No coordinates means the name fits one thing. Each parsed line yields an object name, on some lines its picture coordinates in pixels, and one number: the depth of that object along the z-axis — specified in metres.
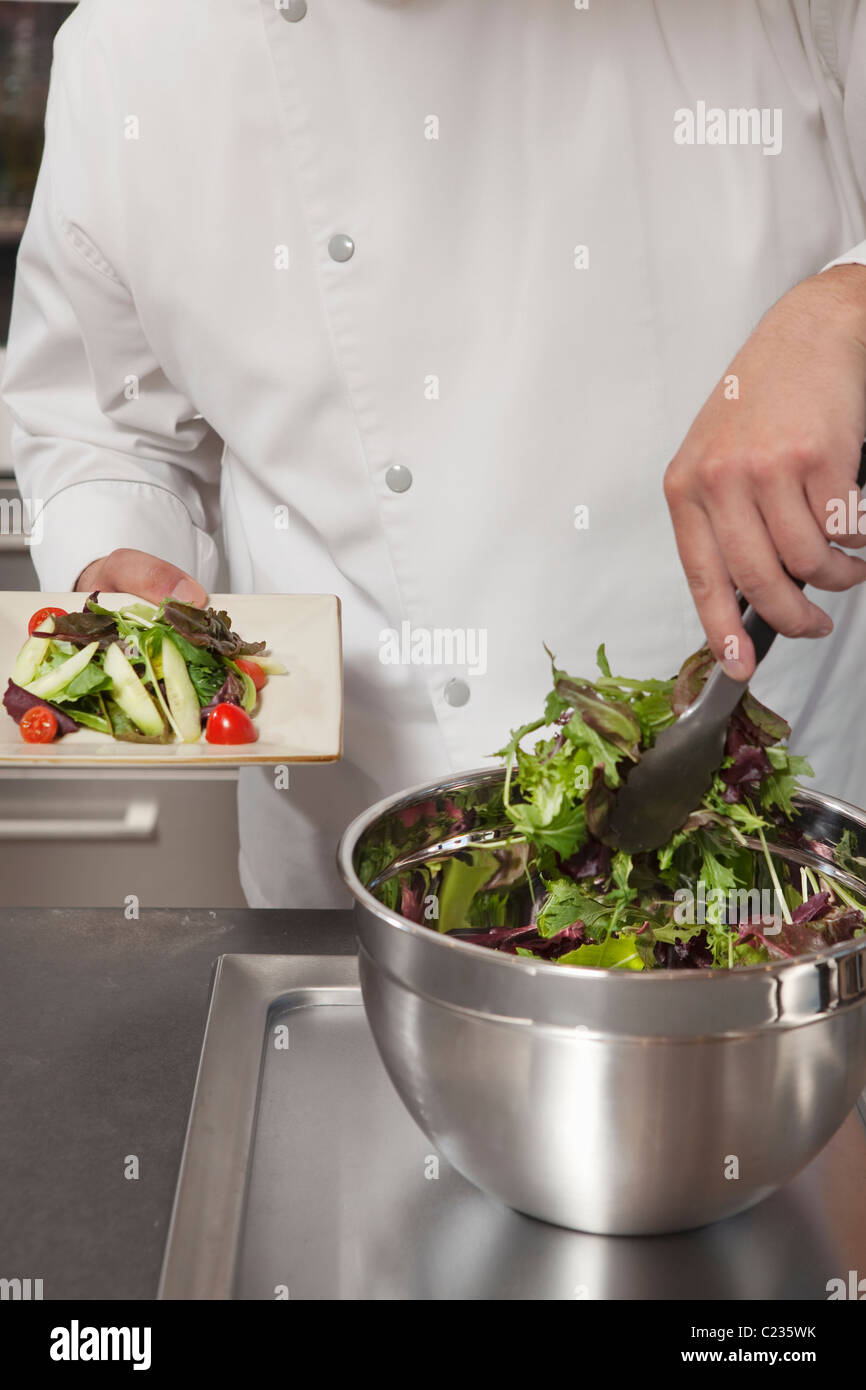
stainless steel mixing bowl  0.49
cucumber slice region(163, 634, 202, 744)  1.08
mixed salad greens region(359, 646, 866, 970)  0.60
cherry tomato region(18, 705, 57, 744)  1.00
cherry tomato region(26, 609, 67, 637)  1.12
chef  0.93
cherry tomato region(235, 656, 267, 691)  1.10
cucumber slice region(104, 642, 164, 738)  1.10
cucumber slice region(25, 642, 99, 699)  1.05
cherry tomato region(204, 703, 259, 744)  0.99
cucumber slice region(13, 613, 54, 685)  1.08
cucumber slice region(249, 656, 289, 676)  1.11
